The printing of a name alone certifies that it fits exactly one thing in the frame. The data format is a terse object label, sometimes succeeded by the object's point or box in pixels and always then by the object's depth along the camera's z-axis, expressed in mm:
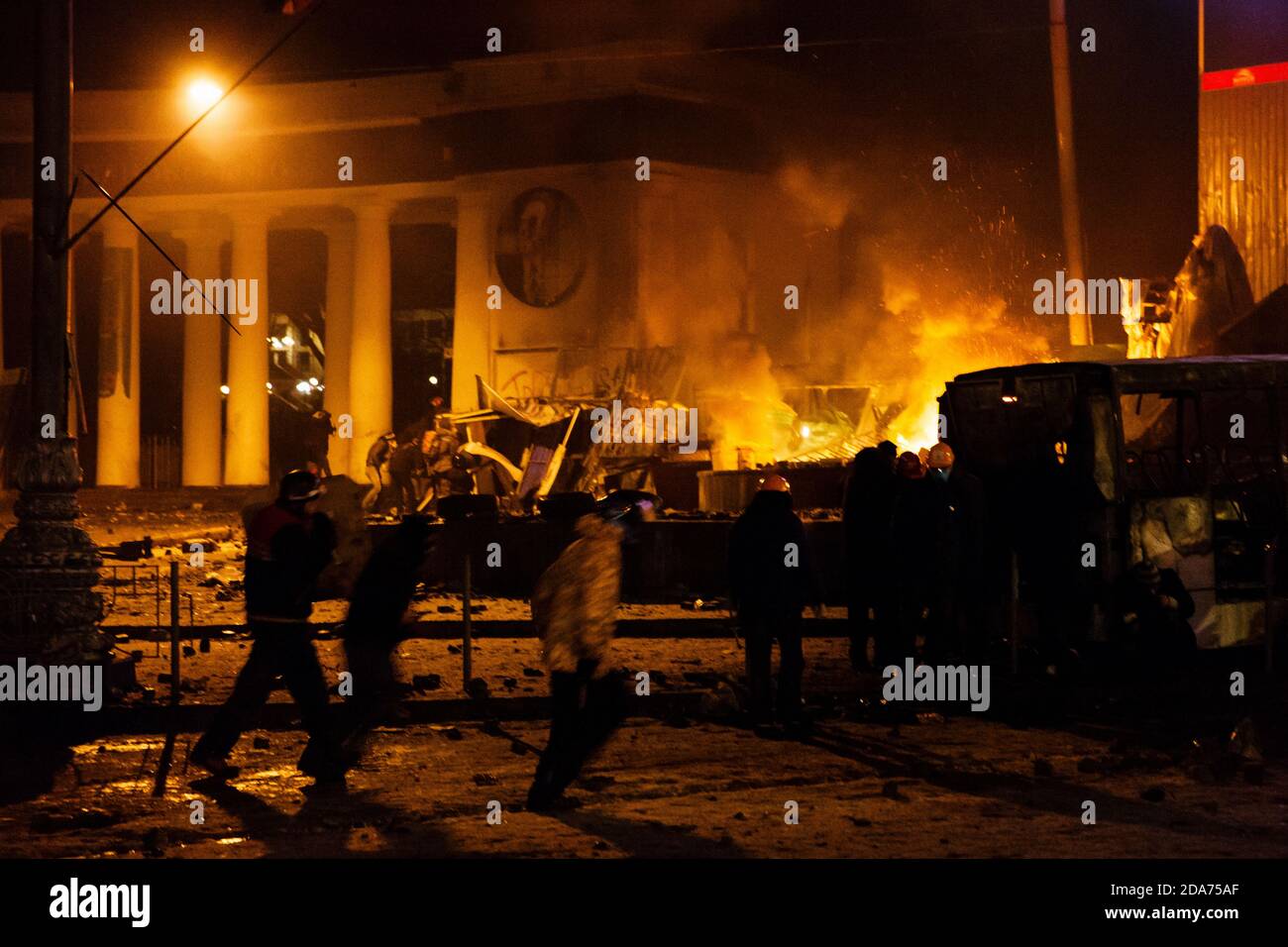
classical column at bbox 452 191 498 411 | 39406
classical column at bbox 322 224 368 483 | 42000
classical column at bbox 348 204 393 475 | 41469
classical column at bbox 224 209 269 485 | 42469
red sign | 31625
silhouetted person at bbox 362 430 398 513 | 32469
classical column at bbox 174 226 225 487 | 43281
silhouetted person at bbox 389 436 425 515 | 31375
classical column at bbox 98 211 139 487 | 42875
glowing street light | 35000
